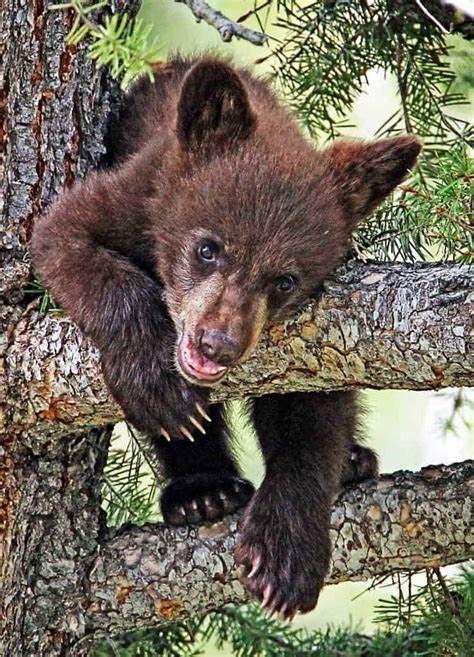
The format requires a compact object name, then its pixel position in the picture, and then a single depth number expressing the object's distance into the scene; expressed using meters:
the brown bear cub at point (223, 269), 6.67
